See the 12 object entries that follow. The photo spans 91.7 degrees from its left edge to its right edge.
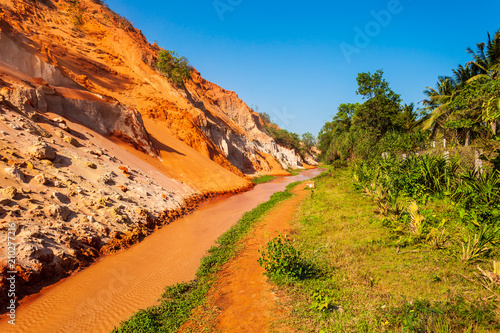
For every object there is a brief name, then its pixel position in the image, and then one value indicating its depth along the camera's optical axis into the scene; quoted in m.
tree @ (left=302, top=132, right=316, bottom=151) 97.10
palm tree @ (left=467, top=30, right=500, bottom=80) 19.19
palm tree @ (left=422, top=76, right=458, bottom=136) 25.12
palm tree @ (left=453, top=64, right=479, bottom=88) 23.37
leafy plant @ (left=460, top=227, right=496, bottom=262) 4.89
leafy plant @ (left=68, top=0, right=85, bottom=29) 34.40
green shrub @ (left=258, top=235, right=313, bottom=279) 5.32
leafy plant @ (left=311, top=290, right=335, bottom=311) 4.02
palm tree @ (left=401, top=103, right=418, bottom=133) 28.69
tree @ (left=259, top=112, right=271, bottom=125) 91.31
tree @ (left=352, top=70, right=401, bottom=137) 26.45
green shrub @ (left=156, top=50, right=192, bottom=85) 35.19
